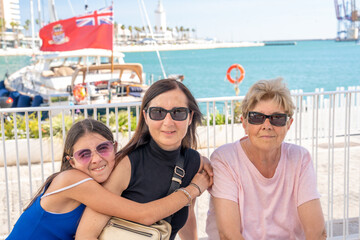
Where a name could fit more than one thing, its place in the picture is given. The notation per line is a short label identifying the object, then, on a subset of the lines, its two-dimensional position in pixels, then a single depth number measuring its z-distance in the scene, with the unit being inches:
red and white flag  541.3
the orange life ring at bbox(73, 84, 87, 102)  494.6
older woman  89.9
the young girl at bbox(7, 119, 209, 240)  76.9
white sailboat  548.4
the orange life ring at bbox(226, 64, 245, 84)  537.3
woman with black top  84.7
